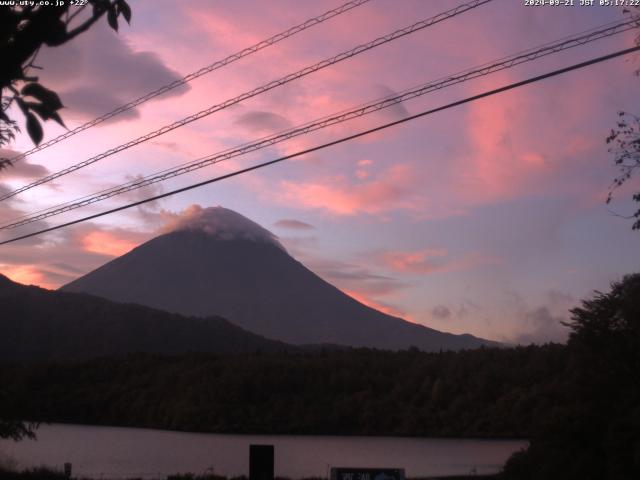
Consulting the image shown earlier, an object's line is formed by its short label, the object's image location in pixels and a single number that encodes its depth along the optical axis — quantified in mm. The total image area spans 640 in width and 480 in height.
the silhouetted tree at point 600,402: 19922
